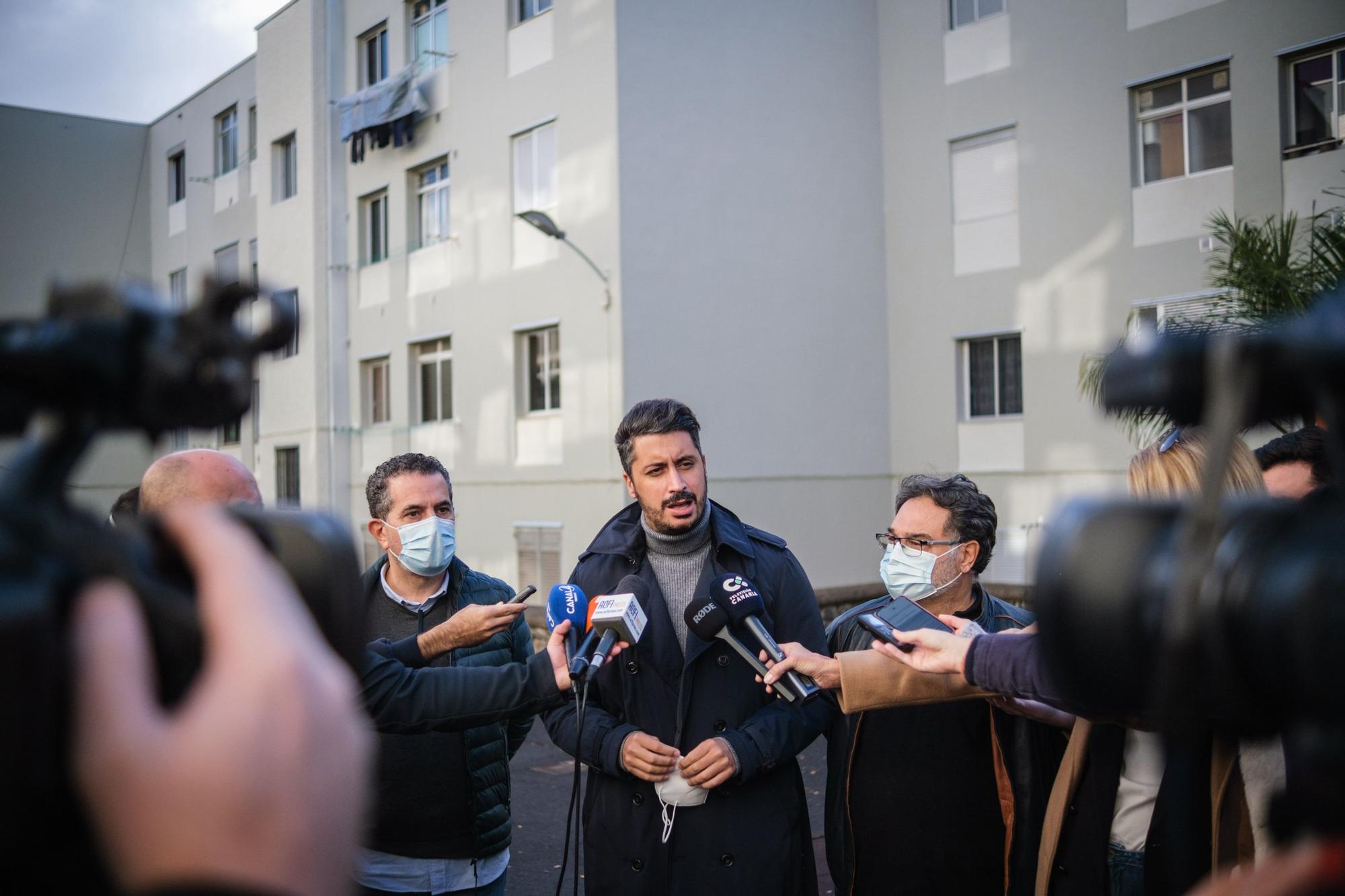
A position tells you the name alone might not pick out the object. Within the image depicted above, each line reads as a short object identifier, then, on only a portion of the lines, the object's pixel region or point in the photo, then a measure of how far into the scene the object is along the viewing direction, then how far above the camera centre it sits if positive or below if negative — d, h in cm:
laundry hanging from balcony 1680 +583
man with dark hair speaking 305 -82
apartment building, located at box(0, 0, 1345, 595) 1338 +325
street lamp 1312 +302
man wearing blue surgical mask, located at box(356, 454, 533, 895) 316 -89
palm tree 800 +145
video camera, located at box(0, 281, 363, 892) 67 -2
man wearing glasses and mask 305 -101
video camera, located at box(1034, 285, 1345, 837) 81 -12
